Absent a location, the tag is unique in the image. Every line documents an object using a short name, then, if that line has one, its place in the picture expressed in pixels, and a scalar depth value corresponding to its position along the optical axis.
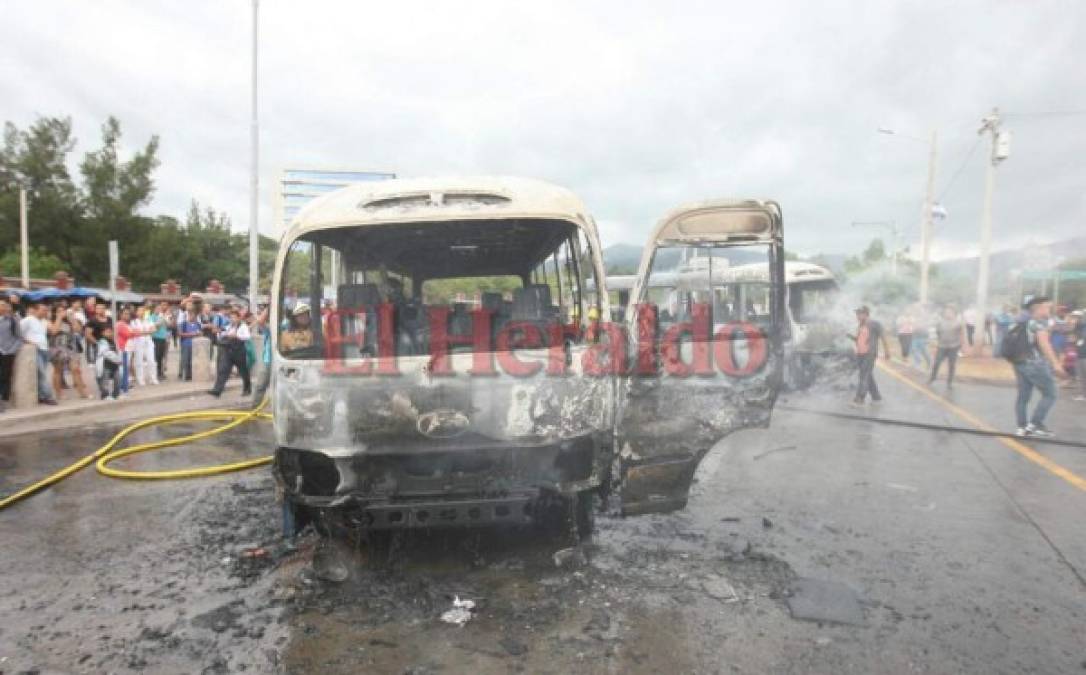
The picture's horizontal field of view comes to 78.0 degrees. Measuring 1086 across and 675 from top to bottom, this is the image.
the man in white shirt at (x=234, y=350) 11.40
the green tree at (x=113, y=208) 40.31
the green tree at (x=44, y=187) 39.25
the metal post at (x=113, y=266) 10.41
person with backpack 8.13
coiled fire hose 6.08
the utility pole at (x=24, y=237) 30.29
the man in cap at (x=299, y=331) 4.12
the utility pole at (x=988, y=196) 20.95
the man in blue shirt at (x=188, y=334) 13.25
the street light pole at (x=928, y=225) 27.03
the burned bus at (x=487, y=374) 3.88
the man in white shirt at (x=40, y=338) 9.83
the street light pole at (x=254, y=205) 17.86
